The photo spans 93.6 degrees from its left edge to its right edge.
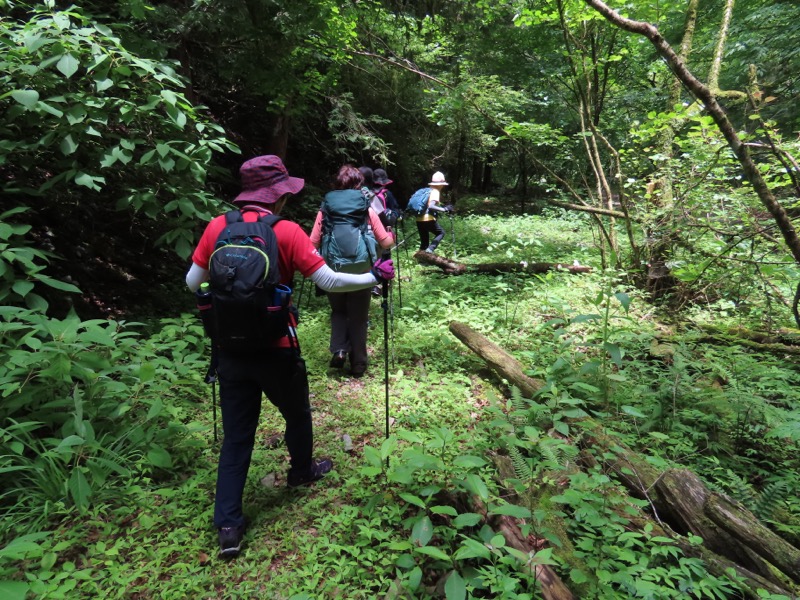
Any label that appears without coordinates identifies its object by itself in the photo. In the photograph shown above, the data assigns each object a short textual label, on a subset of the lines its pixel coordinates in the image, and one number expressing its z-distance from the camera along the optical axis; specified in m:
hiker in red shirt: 2.36
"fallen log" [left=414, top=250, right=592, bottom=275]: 7.82
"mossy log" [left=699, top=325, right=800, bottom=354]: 4.24
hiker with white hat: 8.73
